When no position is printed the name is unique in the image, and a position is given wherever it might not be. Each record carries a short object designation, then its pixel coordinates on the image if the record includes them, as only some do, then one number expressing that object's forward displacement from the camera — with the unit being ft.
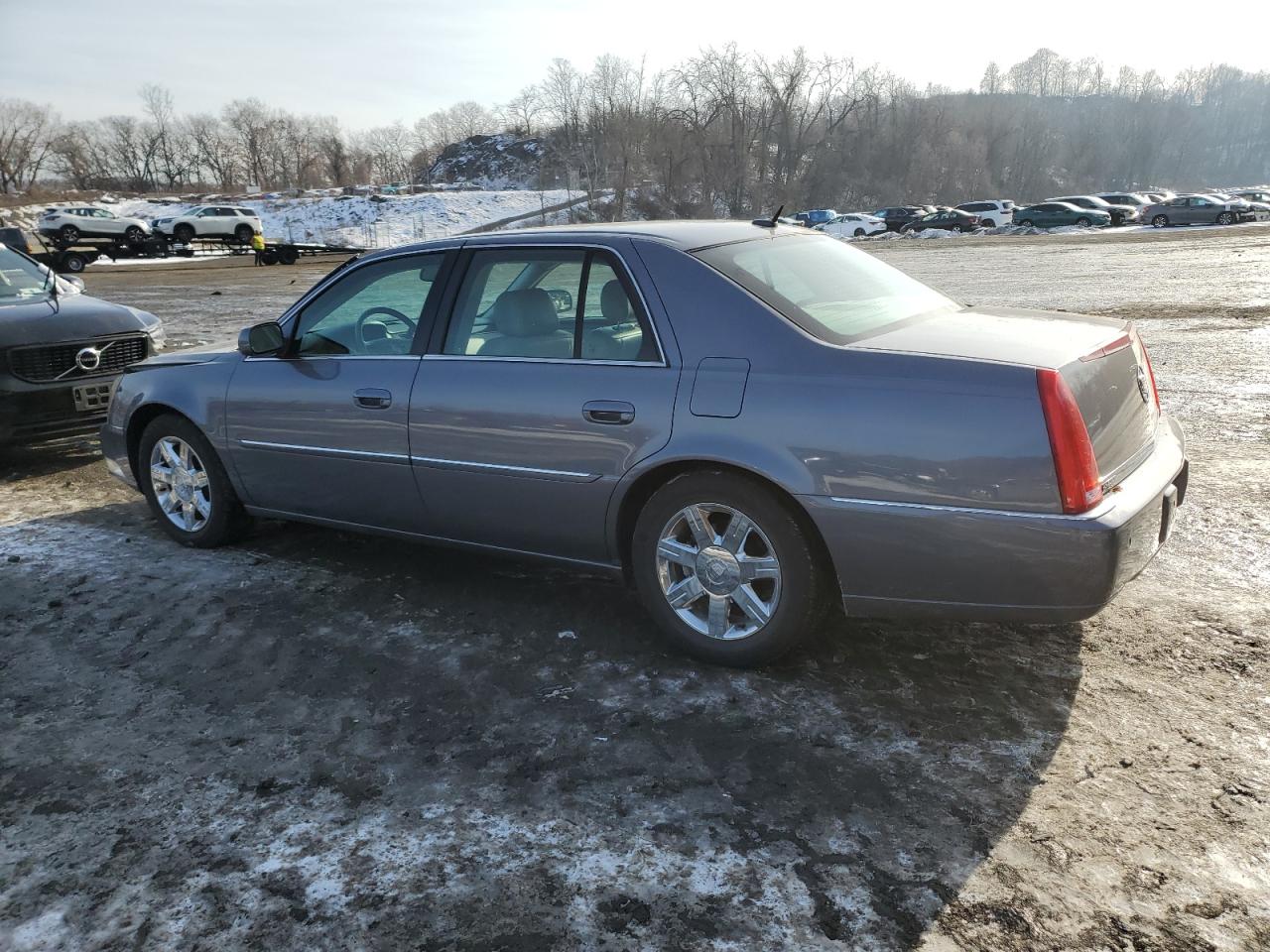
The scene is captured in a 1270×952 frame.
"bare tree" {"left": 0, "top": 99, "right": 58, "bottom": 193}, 336.29
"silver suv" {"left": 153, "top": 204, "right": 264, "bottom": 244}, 140.87
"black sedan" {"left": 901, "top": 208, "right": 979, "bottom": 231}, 158.40
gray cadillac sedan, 9.77
